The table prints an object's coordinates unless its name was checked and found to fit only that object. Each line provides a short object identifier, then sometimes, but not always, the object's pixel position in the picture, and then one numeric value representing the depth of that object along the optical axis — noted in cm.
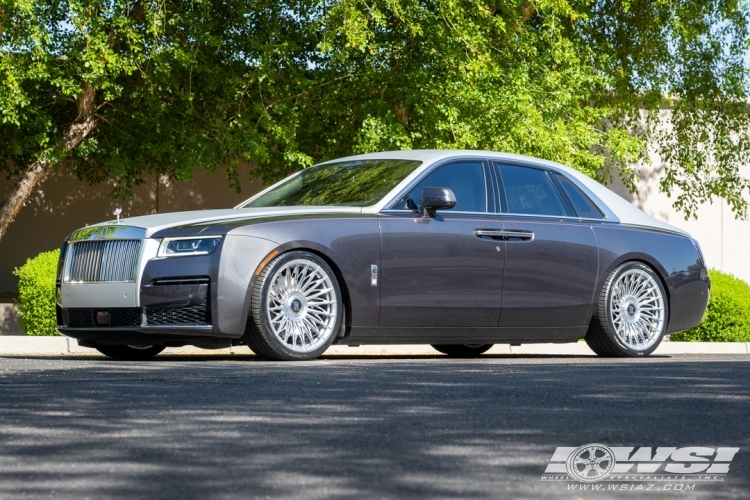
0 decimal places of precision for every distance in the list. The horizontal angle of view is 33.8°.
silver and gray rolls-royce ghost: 835
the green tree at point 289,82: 1433
